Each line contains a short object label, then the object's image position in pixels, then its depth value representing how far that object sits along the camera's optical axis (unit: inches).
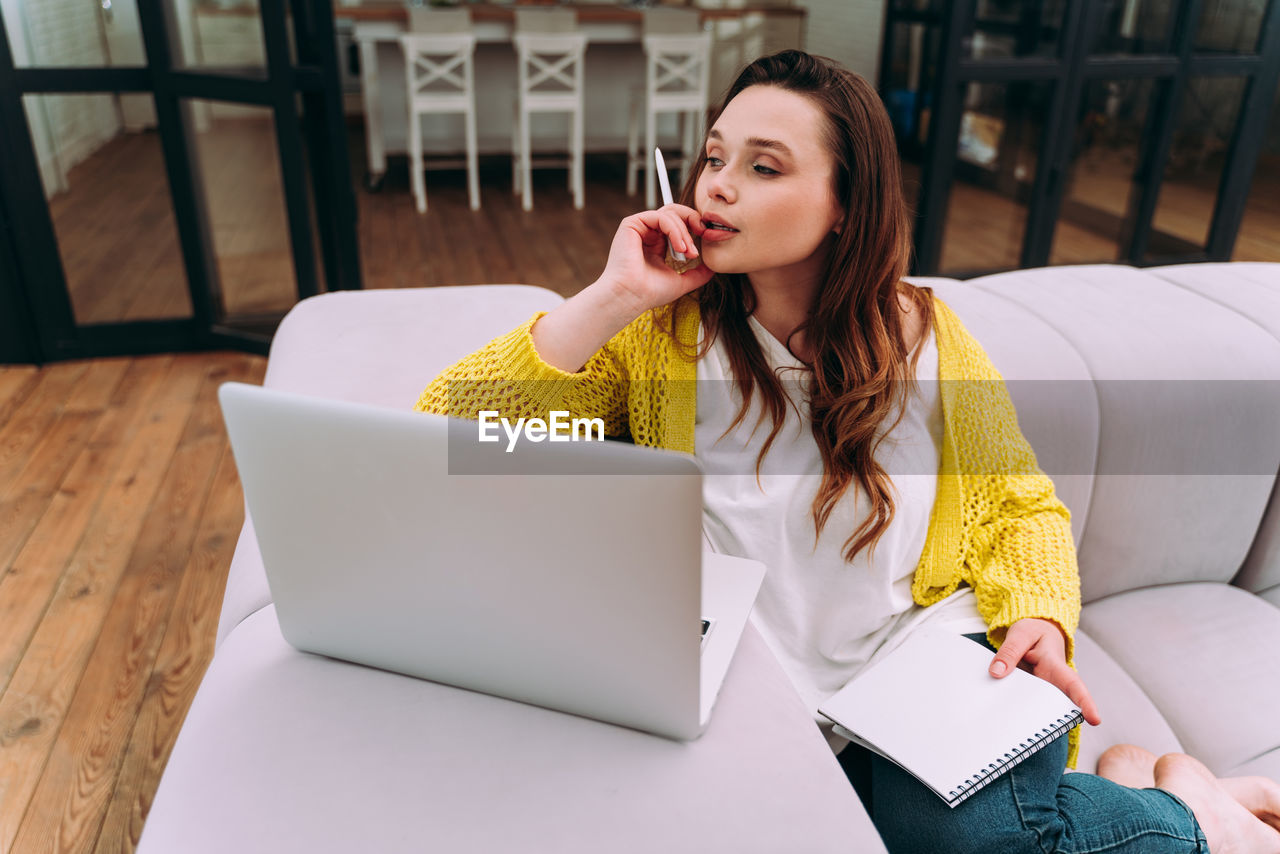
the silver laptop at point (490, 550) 25.2
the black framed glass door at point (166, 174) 102.8
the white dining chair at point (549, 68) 169.5
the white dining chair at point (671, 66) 173.6
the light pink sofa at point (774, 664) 27.5
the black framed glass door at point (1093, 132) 120.6
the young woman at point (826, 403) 40.5
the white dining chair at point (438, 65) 164.6
